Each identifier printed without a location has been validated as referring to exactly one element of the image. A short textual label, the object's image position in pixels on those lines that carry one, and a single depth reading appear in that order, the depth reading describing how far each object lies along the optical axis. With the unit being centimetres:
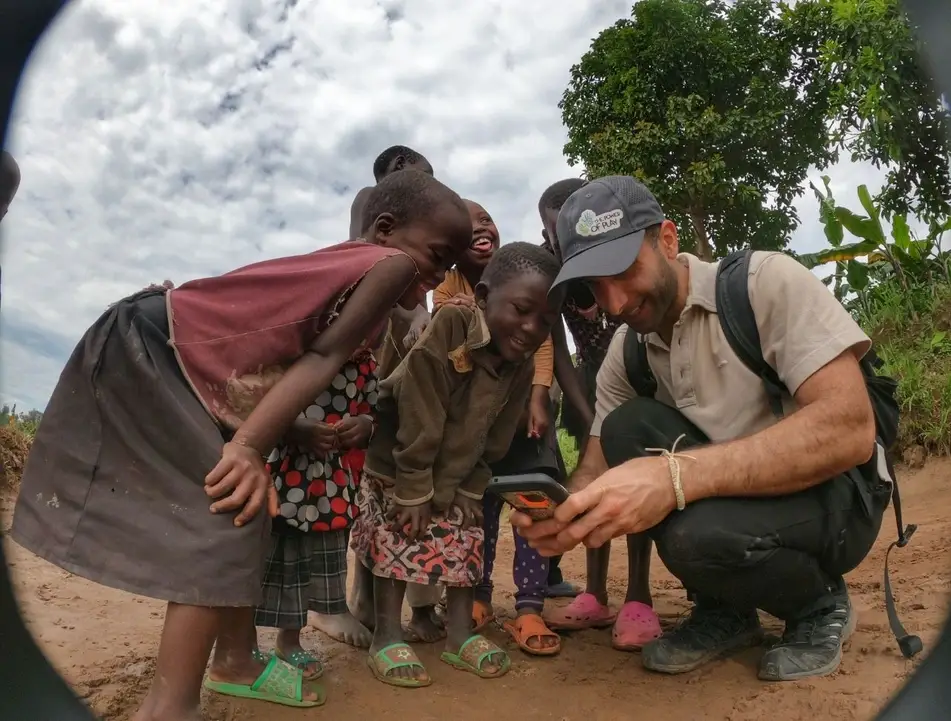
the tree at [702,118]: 645
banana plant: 630
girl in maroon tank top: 129
